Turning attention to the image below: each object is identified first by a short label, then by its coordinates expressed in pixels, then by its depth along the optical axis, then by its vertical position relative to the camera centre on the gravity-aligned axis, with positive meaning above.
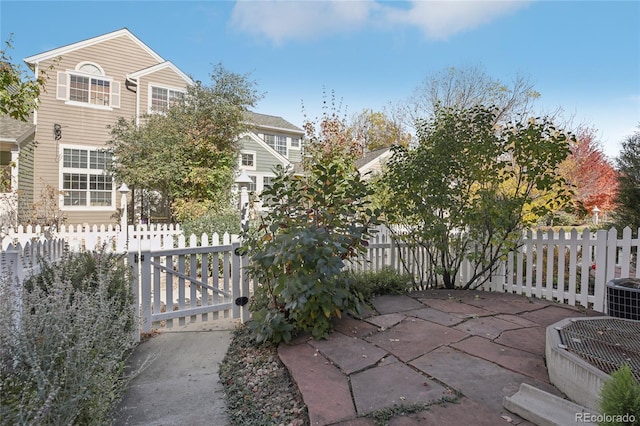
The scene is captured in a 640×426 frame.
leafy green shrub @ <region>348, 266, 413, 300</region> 3.98 -0.90
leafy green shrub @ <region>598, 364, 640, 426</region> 1.11 -0.63
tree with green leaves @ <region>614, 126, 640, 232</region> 6.20 +0.46
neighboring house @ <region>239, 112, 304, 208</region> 14.94 +2.94
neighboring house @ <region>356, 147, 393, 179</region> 16.95 +2.37
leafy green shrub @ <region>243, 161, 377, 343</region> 2.79 -0.37
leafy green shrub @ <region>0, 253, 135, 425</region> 1.45 -0.73
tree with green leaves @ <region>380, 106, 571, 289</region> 4.04 +0.33
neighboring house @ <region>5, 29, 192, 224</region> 11.61 +3.01
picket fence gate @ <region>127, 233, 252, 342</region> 3.21 -0.74
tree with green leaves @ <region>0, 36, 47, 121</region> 4.57 +1.66
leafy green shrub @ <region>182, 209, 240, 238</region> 6.96 -0.36
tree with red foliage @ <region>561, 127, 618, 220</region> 12.82 +1.47
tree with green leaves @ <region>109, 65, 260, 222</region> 11.05 +2.02
